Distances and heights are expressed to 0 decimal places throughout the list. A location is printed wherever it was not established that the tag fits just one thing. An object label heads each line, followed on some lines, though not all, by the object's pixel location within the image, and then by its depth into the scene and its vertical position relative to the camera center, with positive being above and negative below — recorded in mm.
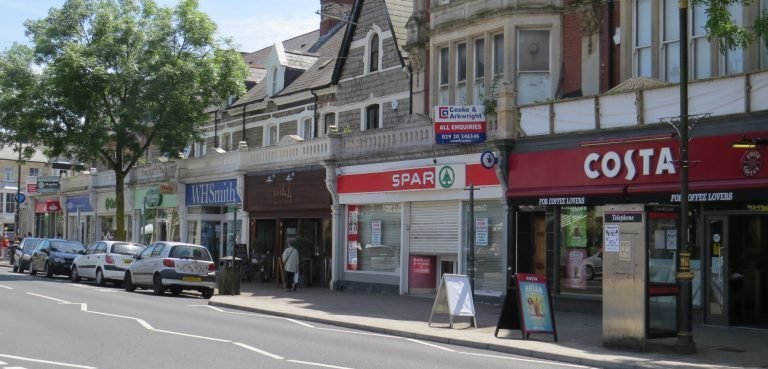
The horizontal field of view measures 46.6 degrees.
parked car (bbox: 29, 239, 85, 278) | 34438 -769
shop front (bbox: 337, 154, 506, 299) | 23047 +419
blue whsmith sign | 35906 +1882
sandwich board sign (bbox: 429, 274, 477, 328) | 17438 -1154
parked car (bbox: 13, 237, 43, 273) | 38188 -753
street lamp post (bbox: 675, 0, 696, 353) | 13766 +249
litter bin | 26016 -1234
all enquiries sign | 22547 +2980
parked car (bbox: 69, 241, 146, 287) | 30547 -869
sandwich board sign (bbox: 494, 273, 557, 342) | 15648 -1209
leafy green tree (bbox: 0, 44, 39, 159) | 35375 +5744
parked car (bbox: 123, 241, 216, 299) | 26422 -946
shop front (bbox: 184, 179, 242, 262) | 36688 +936
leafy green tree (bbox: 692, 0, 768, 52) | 14188 +3482
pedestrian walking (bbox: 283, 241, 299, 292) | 28011 -801
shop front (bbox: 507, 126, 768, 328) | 14641 +414
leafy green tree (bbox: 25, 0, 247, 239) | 34844 +6381
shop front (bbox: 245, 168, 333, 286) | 29859 +686
